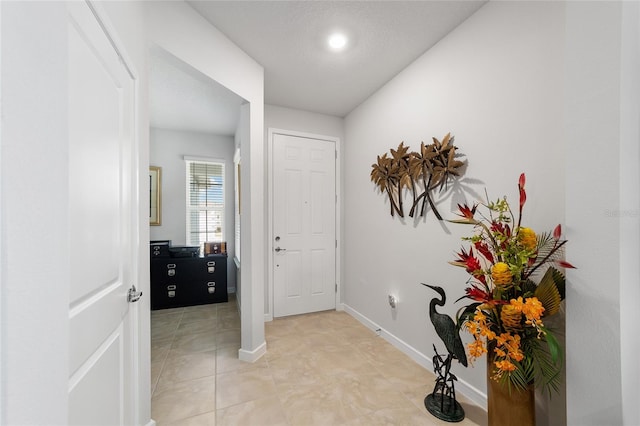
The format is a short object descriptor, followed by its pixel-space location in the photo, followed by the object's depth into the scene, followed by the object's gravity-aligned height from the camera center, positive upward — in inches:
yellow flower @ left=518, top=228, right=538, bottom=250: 45.3 -4.9
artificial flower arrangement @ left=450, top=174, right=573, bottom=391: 42.8 -16.2
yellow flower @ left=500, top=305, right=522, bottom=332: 43.6 -18.8
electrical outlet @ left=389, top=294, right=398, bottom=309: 94.9 -33.8
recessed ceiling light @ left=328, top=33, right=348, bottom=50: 75.7 +52.9
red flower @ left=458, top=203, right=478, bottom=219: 49.2 -0.2
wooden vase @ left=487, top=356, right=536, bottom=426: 45.2 -35.8
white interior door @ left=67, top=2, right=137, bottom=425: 30.5 -1.9
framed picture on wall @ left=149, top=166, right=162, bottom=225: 146.4 +10.3
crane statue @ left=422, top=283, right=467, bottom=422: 57.2 -37.9
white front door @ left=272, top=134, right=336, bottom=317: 120.6 -6.3
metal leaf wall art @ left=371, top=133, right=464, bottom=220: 72.7 +13.4
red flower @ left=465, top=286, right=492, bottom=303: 47.3 -15.8
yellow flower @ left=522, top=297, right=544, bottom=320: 40.0 -15.6
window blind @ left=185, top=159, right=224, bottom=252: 158.1 +6.9
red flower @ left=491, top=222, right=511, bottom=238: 46.7 -3.3
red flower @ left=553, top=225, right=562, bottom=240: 42.5 -3.5
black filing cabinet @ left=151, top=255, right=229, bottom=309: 134.5 -38.2
